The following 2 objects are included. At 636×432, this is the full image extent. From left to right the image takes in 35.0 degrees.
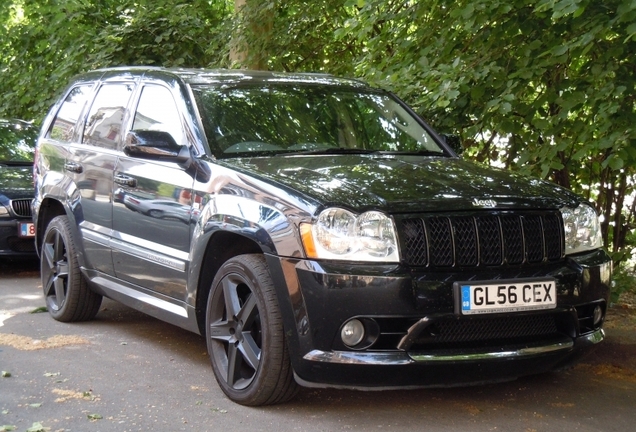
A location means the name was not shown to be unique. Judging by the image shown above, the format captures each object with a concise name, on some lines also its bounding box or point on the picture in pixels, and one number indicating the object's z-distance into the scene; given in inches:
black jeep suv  186.4
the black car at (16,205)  398.9
